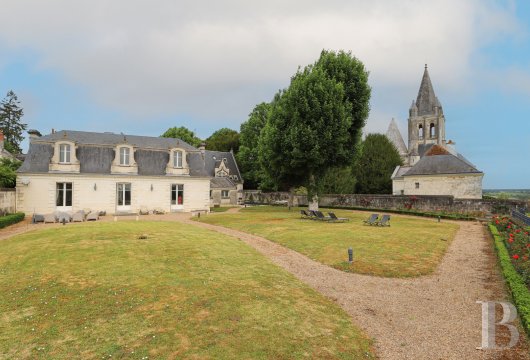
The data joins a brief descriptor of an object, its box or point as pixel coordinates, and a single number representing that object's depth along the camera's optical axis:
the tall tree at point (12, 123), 60.97
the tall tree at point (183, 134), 64.94
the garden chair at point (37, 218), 25.18
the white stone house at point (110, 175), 29.11
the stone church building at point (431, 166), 40.75
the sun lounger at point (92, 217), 26.65
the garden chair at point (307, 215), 27.22
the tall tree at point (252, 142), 56.47
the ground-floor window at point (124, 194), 32.03
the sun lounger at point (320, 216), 26.02
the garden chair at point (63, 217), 25.38
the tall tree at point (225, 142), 71.36
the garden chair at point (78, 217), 25.91
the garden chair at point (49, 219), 25.67
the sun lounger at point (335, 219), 25.48
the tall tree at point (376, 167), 54.84
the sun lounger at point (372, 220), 23.92
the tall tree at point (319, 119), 27.69
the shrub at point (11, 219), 22.11
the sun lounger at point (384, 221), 23.53
